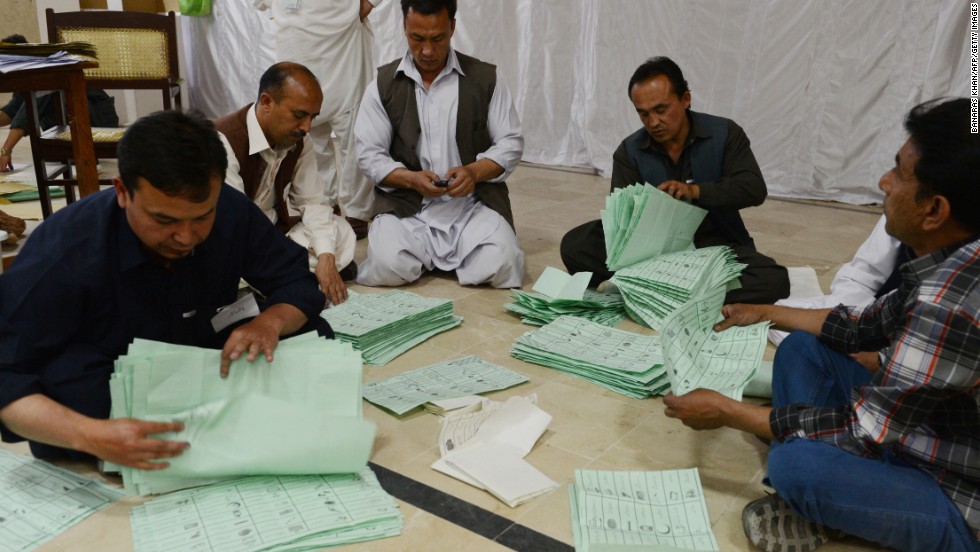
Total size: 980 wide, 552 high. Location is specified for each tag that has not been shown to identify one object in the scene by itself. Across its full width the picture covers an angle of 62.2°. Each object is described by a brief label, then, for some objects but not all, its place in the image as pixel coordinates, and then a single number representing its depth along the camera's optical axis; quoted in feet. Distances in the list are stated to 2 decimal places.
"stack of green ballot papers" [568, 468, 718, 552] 5.01
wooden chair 13.07
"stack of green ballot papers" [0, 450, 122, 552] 4.95
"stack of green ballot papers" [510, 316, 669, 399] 7.29
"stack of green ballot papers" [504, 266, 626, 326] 9.06
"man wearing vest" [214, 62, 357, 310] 8.86
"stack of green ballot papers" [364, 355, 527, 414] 6.97
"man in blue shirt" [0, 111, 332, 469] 4.74
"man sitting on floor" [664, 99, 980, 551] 4.11
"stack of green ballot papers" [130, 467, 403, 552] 4.84
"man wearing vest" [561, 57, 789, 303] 9.00
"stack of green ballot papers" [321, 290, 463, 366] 8.10
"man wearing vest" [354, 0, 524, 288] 10.37
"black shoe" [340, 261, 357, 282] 10.48
